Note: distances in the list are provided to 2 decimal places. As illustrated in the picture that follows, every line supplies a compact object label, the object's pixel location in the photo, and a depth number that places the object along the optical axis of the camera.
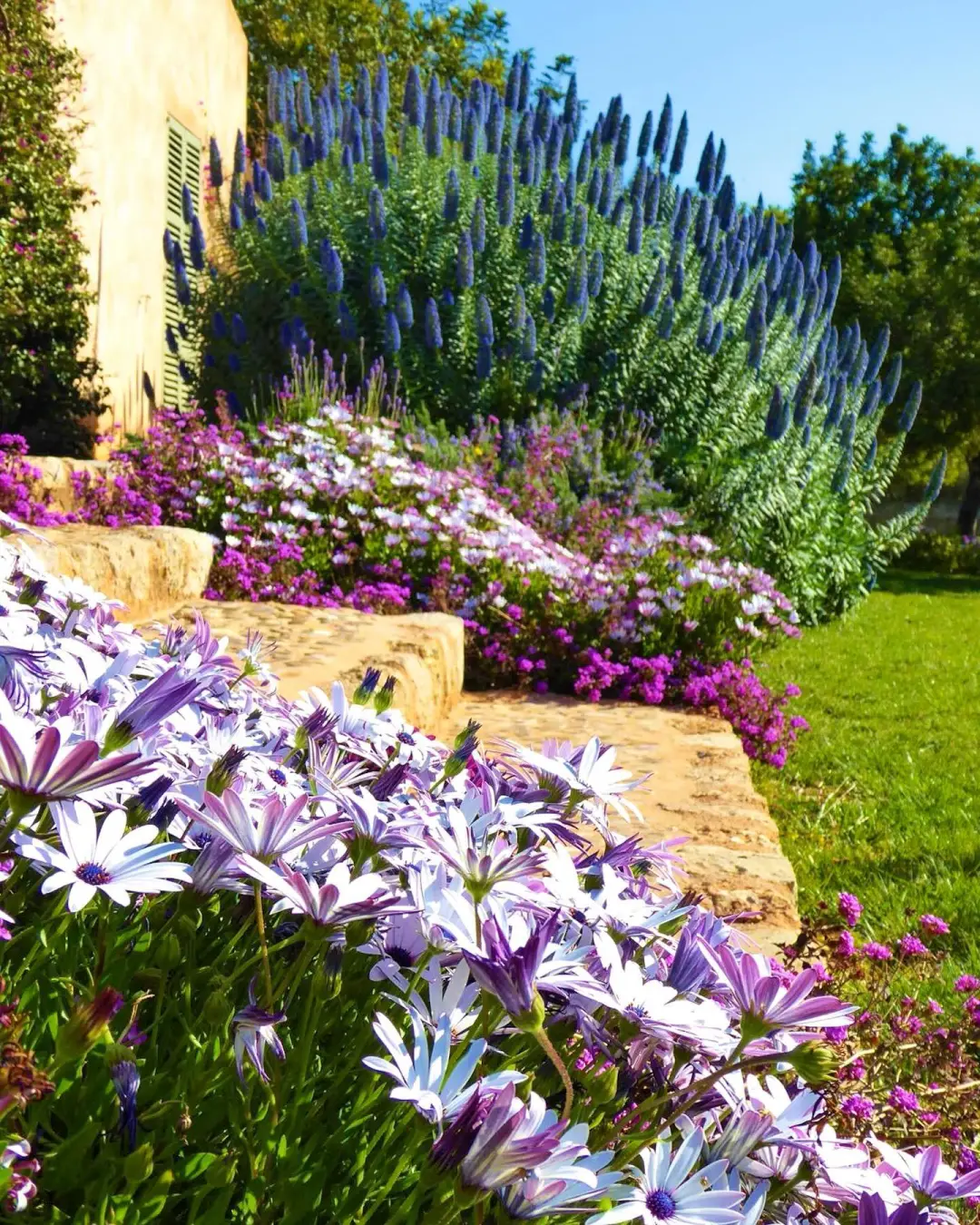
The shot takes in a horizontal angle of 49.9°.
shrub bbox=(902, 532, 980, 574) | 20.61
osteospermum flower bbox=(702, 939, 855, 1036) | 0.87
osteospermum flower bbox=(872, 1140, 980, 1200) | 0.94
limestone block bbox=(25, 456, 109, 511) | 5.95
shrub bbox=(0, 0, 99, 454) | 7.18
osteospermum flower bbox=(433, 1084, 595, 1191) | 0.71
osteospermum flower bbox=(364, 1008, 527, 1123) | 0.78
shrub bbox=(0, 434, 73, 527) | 5.18
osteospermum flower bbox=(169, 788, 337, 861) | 0.89
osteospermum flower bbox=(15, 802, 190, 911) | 0.84
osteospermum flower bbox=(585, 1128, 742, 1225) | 0.83
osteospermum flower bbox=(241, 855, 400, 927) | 0.84
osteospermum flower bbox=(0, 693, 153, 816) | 0.77
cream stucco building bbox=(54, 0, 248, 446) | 8.45
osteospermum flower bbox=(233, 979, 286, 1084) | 0.86
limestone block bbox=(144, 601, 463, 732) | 3.54
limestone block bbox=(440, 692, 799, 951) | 2.58
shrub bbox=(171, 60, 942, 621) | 7.79
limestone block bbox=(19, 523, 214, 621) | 3.78
